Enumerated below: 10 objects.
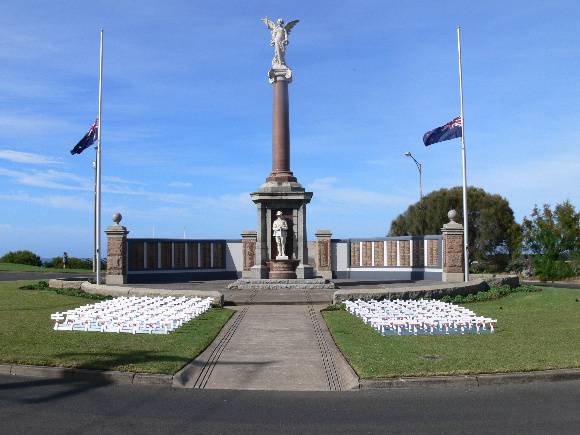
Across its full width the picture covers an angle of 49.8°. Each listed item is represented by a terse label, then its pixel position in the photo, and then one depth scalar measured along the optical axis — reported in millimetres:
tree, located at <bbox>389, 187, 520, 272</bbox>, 60312
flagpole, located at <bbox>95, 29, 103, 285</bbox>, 25797
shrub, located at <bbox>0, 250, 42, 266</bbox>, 55356
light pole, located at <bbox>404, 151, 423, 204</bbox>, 46906
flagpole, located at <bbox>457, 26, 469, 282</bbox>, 26672
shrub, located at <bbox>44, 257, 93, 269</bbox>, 53438
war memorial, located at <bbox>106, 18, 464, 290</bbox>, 26141
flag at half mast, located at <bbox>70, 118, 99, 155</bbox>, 26781
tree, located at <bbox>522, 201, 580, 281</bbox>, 40500
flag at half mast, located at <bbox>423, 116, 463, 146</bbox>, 27625
